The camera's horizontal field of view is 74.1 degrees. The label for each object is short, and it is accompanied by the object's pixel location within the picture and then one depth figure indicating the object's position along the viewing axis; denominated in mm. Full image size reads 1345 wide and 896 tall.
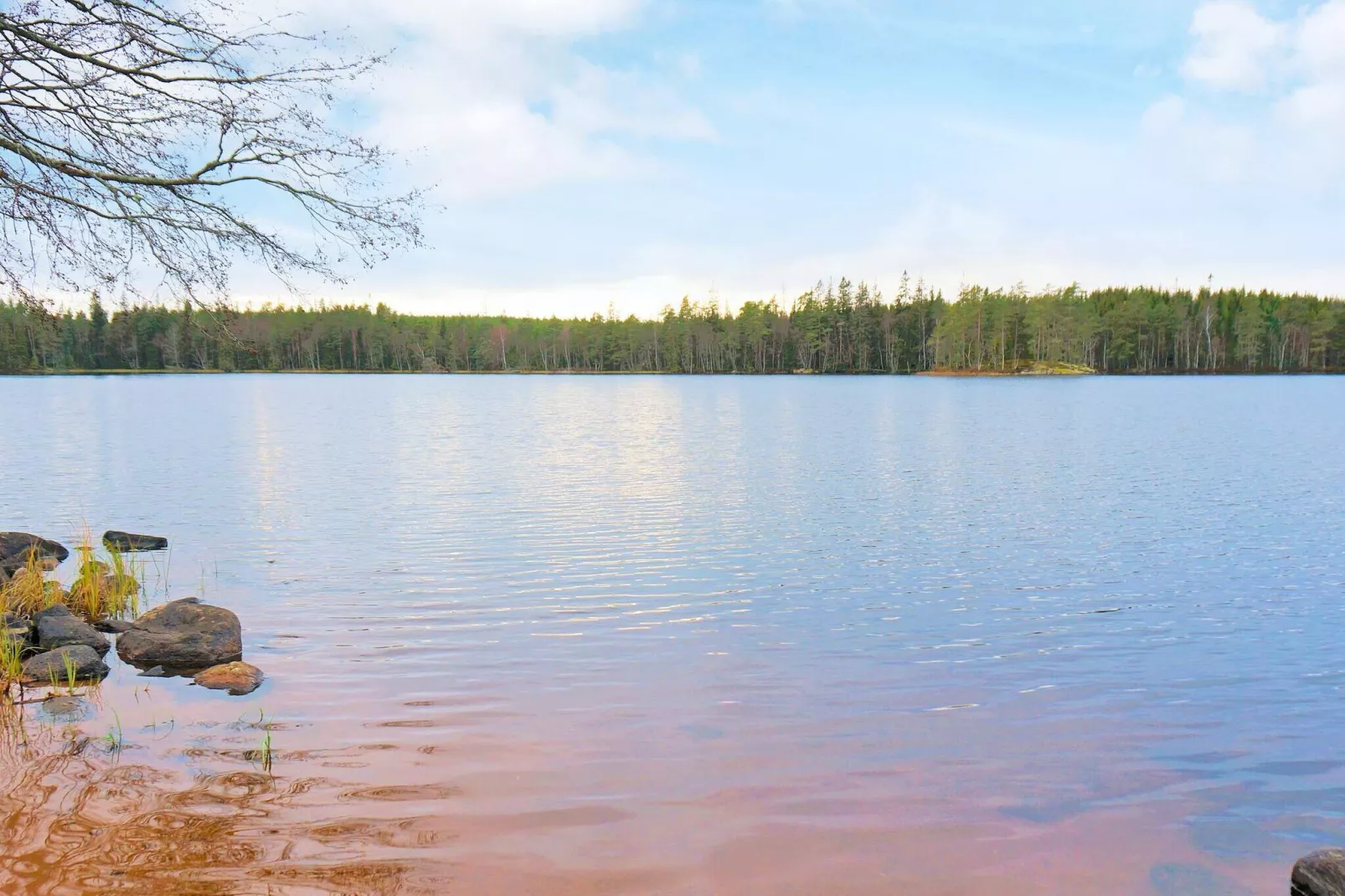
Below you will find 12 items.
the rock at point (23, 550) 15573
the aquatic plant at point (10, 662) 9664
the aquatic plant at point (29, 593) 12219
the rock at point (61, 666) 10078
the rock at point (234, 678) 9891
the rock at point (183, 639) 10906
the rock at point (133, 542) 18531
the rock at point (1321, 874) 5484
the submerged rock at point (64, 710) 8867
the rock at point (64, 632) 11297
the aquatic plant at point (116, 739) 8109
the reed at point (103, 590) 13188
